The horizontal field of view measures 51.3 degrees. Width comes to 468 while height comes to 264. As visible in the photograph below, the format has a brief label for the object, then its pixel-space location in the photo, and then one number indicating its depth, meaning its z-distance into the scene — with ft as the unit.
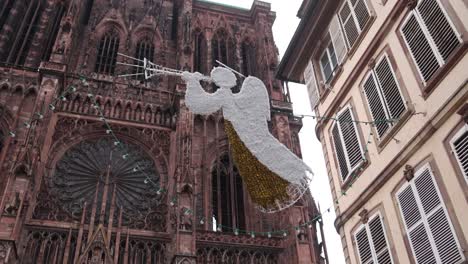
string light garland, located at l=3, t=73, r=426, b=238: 54.60
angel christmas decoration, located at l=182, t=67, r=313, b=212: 23.06
